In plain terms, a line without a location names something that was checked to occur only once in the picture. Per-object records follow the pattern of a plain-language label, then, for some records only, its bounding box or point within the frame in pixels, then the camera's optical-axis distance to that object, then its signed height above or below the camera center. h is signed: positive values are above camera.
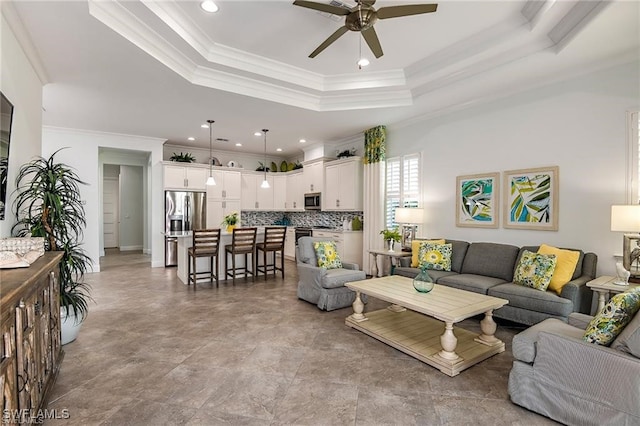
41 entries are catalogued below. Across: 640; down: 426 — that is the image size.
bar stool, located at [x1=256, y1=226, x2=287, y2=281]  5.95 -0.61
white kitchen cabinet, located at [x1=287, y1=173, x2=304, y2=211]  8.27 +0.49
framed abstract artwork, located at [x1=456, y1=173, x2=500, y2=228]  4.57 +0.16
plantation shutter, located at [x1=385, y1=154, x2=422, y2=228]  5.68 +0.48
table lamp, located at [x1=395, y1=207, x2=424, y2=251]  5.28 -0.16
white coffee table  2.70 -1.24
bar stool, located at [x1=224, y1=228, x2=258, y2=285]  5.62 -0.65
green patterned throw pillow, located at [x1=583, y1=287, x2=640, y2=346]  1.97 -0.66
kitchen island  5.65 -0.88
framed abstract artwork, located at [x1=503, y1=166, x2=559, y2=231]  3.98 +0.16
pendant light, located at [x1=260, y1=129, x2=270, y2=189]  6.44 +1.61
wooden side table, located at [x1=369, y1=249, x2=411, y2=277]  5.02 -0.68
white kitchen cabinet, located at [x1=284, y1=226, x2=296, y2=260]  8.34 -0.90
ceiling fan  2.47 +1.57
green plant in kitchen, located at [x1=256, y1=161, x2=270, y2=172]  9.10 +1.24
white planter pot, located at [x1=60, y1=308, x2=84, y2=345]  3.07 -1.14
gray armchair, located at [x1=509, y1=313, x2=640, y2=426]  1.80 -1.02
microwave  7.60 +0.23
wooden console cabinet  1.39 -0.67
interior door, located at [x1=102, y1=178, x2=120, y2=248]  10.27 +0.00
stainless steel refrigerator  7.29 -0.09
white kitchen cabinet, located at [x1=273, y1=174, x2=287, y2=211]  9.00 +0.51
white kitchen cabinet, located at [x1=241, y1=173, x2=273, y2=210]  8.55 +0.46
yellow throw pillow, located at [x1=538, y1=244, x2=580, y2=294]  3.38 -0.62
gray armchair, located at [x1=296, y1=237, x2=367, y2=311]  4.17 -0.93
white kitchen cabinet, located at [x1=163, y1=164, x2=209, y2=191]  7.25 +0.77
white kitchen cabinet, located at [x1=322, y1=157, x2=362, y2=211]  6.64 +0.55
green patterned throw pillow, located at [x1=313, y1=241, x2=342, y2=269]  4.54 -0.63
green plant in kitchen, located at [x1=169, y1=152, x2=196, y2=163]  7.55 +1.22
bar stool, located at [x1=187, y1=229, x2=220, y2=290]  5.26 -0.63
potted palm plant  2.80 -0.13
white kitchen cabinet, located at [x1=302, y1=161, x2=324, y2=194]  7.51 +0.82
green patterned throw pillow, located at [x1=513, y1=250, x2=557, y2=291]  3.45 -0.66
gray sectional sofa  3.23 -0.85
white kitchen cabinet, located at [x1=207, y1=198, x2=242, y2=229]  7.79 +0.00
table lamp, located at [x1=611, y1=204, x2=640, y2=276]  2.96 -0.17
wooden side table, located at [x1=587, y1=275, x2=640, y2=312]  2.94 -0.70
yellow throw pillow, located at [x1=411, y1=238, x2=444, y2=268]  4.75 -0.59
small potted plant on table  5.39 -0.44
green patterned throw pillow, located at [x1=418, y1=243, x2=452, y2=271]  4.53 -0.66
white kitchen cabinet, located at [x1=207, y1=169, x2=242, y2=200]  7.86 +0.60
